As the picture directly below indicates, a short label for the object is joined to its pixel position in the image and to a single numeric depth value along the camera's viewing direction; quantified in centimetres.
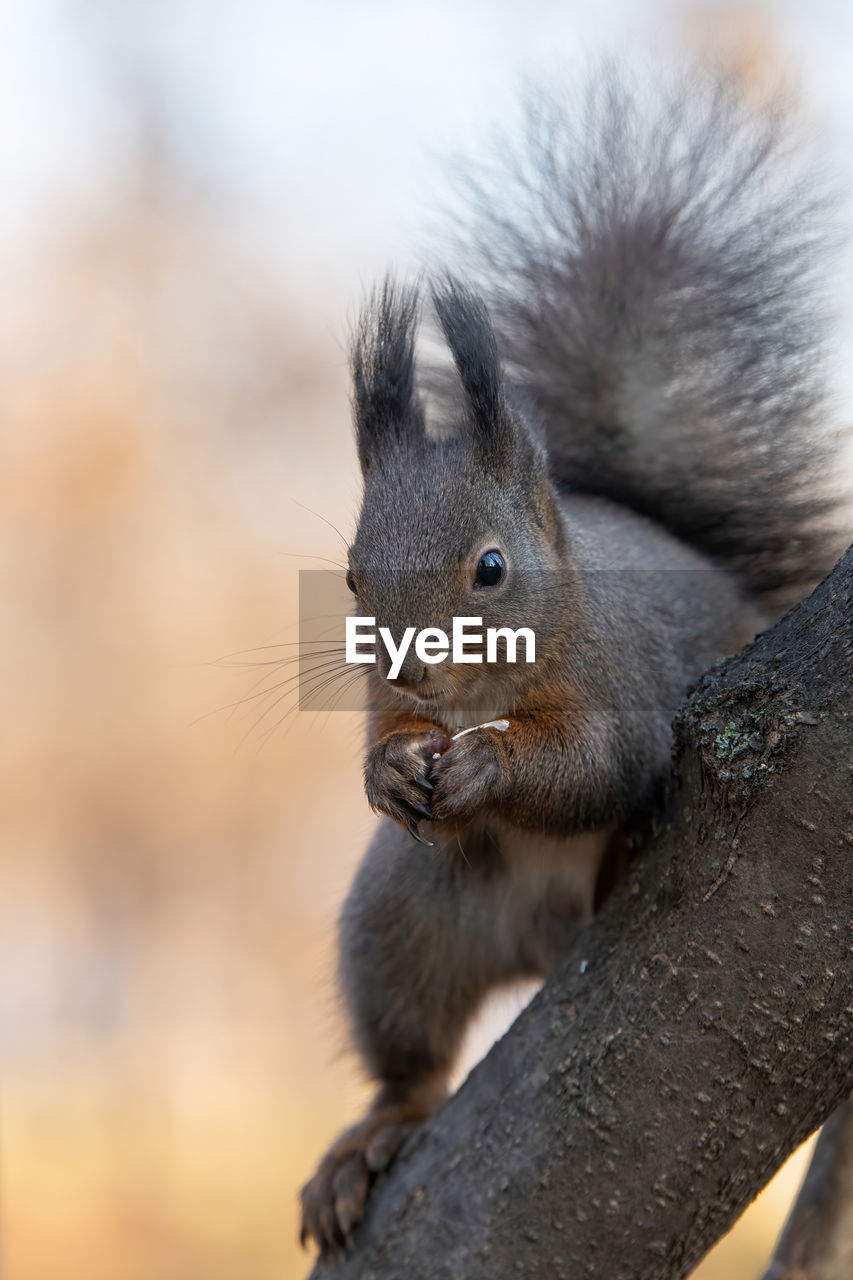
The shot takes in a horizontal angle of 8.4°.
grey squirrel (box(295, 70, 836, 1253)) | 159
